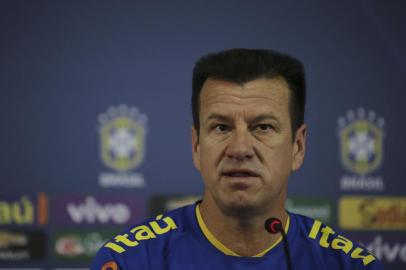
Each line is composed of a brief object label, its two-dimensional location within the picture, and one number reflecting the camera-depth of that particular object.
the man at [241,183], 3.76
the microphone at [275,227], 3.71
